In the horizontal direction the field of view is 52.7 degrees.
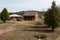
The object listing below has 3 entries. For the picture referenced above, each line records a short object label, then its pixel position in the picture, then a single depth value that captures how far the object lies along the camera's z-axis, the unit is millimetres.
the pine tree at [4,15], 19901
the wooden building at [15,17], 29391
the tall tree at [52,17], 10942
